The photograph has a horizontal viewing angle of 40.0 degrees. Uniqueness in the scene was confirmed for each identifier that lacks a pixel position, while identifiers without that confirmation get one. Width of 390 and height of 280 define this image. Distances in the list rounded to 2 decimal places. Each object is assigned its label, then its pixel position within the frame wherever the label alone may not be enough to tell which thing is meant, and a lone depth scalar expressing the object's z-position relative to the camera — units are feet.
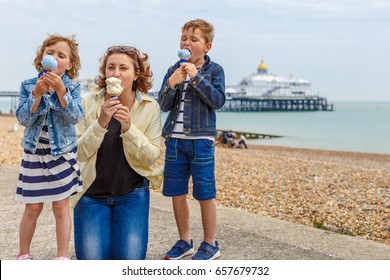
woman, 10.75
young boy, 12.03
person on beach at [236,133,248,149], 74.64
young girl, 10.50
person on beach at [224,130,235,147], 72.43
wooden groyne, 121.66
